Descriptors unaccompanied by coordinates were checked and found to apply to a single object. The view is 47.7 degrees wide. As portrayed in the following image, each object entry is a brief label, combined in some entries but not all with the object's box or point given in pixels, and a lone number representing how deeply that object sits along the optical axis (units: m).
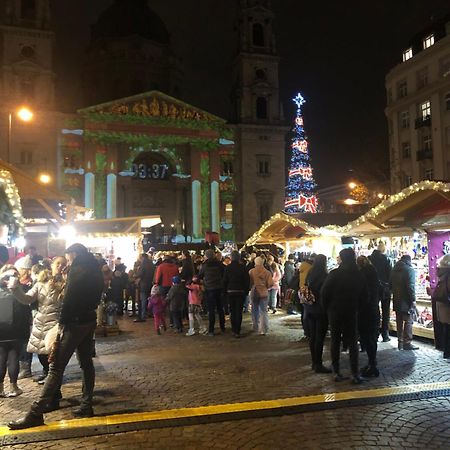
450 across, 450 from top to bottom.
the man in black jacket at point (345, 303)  7.30
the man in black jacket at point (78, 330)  5.83
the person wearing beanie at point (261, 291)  11.38
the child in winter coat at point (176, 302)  12.24
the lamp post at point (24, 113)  17.42
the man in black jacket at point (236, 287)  11.30
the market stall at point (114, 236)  19.27
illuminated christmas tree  37.97
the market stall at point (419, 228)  10.48
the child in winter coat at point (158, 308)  12.16
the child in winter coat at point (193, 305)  11.80
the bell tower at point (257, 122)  47.50
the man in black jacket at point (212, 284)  11.70
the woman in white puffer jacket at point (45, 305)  7.21
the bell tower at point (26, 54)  40.78
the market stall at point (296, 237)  14.95
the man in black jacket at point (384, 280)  10.61
